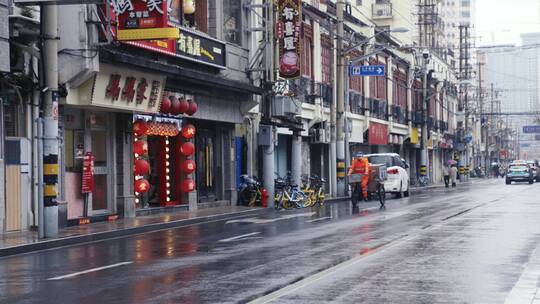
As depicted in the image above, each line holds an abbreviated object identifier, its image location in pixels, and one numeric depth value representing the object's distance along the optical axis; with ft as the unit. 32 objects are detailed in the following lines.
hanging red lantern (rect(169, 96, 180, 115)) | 90.68
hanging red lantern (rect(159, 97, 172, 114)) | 89.66
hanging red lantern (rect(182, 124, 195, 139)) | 96.43
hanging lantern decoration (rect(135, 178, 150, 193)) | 87.97
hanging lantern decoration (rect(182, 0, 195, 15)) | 97.75
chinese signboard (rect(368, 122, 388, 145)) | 178.40
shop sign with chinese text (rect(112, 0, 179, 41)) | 73.15
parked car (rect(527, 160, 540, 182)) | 231.30
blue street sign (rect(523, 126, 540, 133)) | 355.50
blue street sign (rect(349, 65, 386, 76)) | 127.75
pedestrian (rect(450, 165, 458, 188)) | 201.57
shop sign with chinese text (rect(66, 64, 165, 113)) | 75.56
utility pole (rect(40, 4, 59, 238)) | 63.36
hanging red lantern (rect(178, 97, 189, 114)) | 91.97
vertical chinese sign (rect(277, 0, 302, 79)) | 108.37
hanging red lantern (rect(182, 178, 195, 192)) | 97.91
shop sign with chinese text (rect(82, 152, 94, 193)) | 79.41
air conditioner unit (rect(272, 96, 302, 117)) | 116.98
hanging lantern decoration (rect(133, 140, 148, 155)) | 87.86
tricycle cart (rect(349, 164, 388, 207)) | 100.48
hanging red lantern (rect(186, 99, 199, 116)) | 93.15
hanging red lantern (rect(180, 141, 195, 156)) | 96.20
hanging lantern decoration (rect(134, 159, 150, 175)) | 87.10
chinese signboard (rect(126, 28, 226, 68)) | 85.25
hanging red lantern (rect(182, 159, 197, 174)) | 97.45
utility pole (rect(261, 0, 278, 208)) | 108.99
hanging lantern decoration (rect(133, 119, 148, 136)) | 86.84
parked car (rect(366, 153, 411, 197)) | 129.29
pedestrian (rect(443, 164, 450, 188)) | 199.72
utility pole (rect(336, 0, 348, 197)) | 132.87
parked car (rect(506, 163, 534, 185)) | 207.41
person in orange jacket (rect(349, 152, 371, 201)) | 102.99
